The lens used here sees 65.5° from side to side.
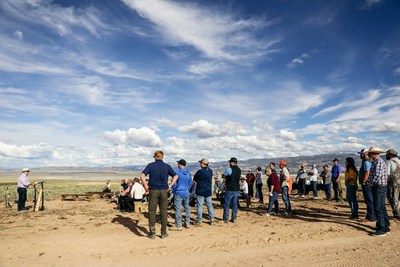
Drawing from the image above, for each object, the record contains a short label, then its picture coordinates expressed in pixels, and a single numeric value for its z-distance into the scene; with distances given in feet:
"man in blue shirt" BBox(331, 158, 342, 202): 51.24
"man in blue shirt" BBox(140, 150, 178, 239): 27.94
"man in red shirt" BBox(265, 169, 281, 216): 40.34
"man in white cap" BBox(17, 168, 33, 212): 46.42
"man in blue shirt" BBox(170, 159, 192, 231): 31.89
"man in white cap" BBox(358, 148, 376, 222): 32.42
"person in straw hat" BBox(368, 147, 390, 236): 27.22
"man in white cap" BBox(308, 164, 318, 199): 64.95
